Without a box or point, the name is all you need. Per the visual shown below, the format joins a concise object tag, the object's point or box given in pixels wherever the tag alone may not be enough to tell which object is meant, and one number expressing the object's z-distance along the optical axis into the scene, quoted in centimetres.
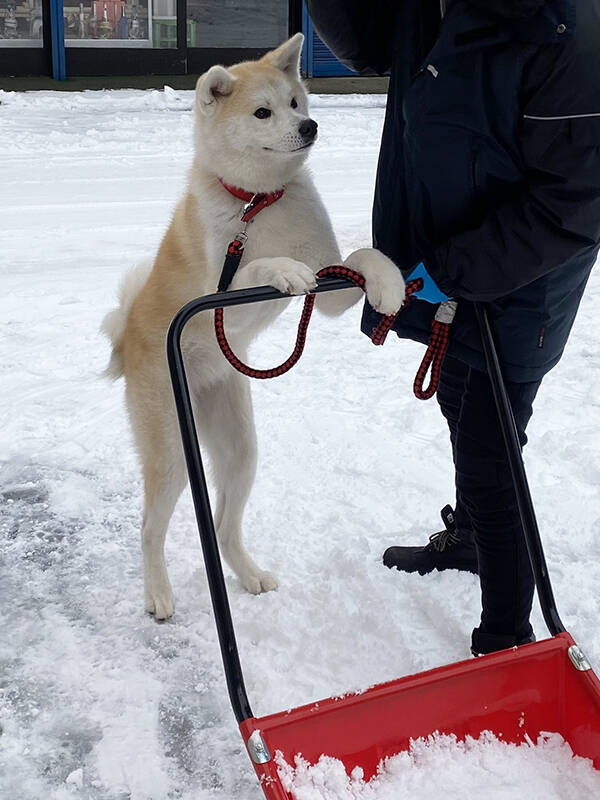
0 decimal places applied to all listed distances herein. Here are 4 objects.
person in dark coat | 175
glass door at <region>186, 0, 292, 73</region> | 1291
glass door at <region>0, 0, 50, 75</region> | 1197
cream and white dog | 242
